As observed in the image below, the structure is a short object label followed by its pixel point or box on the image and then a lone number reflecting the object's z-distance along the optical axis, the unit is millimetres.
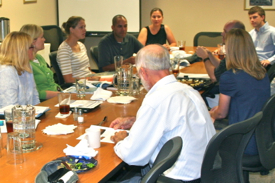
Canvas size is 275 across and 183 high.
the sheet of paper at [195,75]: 3465
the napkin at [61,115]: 2236
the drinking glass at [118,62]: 3410
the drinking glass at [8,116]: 1875
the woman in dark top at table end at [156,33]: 5617
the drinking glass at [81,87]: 2805
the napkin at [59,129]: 1926
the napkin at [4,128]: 1939
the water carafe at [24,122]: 1772
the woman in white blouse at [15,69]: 2523
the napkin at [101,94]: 2686
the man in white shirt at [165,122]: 1602
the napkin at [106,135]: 1846
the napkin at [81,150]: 1611
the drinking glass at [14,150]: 1569
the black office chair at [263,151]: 2164
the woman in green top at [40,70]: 3232
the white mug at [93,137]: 1724
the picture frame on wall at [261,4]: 6266
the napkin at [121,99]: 2586
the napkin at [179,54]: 4527
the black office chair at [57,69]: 3721
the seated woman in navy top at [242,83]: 2389
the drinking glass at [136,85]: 2854
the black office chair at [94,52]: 4454
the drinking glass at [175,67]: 3428
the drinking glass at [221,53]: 4080
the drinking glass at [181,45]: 5010
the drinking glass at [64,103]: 2268
